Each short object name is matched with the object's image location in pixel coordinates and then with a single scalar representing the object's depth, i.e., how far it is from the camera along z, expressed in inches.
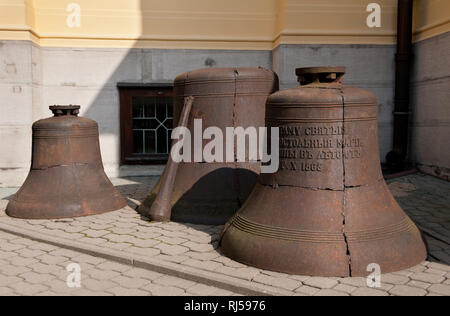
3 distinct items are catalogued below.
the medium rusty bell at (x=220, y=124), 224.2
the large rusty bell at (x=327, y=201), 153.9
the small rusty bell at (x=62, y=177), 236.2
